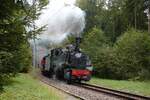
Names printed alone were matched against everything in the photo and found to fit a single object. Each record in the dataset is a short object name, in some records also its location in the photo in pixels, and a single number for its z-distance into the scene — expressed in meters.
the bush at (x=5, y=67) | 9.28
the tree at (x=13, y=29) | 8.80
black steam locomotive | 31.95
